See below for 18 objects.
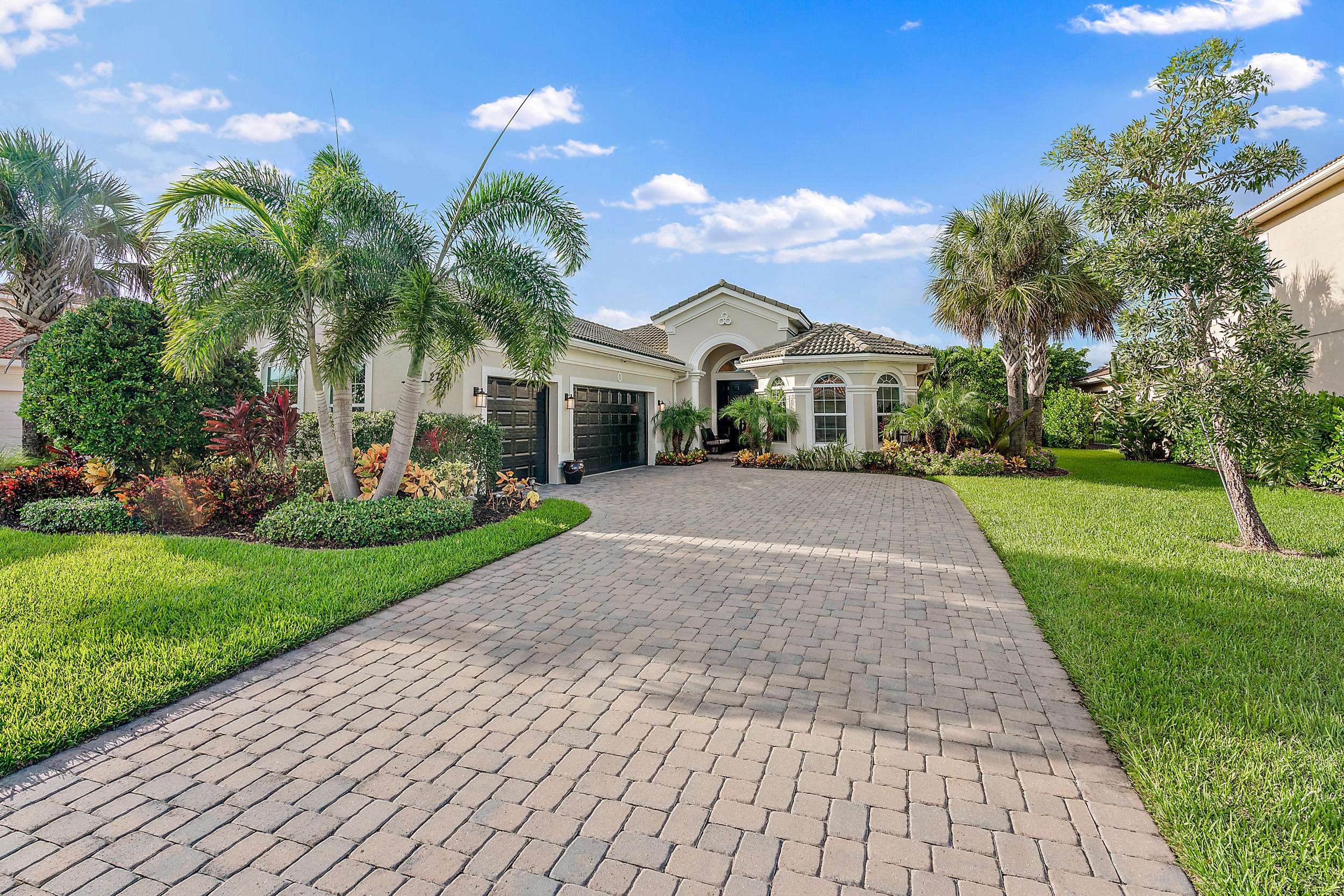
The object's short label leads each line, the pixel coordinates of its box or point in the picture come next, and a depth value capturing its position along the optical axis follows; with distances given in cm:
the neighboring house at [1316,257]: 1109
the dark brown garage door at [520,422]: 1256
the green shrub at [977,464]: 1545
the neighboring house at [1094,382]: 3291
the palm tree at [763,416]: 1878
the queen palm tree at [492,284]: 802
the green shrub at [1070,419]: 2534
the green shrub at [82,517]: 804
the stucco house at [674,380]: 1281
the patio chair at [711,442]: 2306
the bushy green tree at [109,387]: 838
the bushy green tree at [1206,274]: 687
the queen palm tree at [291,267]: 719
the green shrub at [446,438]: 1022
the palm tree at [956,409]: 1551
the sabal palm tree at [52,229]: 1174
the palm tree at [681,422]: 1981
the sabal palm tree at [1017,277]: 1516
